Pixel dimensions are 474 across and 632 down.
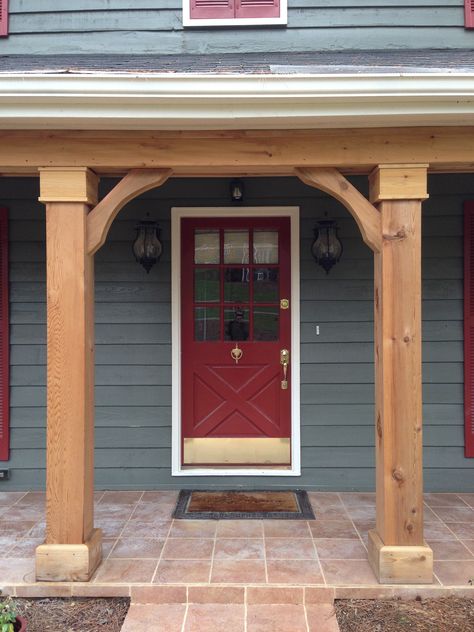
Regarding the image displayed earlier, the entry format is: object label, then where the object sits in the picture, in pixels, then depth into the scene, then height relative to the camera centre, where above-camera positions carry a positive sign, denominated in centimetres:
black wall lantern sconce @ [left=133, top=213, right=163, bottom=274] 390 +68
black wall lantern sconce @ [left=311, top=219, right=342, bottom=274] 388 +67
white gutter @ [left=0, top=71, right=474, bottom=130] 252 +114
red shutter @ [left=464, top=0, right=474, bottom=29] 381 +232
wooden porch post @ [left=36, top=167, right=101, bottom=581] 273 -5
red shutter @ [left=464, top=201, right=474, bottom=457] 396 -6
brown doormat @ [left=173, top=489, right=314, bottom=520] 349 -119
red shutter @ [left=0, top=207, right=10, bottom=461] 400 -11
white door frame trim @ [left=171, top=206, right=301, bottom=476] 400 +8
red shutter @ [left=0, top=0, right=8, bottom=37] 388 +231
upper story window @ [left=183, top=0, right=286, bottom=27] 383 +236
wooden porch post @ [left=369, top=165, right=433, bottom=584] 270 -10
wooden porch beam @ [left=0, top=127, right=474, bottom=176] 274 +97
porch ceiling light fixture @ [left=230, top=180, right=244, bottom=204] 388 +107
